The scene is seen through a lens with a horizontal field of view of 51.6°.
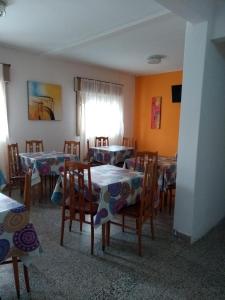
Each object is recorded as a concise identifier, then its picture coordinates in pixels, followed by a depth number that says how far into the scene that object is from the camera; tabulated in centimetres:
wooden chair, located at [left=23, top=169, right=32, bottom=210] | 163
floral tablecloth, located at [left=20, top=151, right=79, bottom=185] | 338
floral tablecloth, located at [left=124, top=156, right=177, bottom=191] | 307
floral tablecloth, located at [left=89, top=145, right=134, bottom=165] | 430
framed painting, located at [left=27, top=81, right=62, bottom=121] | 432
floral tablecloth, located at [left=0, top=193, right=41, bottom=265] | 143
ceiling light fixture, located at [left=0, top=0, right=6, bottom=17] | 237
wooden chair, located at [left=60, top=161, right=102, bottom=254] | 216
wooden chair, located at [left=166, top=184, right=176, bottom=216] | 314
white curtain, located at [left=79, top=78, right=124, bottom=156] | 509
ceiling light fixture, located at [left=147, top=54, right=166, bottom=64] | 420
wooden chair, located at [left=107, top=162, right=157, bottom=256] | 219
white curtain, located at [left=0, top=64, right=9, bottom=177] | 392
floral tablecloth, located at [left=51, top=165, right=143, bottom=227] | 211
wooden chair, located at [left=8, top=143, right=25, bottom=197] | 359
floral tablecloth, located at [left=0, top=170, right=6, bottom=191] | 244
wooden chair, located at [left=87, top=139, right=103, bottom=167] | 450
